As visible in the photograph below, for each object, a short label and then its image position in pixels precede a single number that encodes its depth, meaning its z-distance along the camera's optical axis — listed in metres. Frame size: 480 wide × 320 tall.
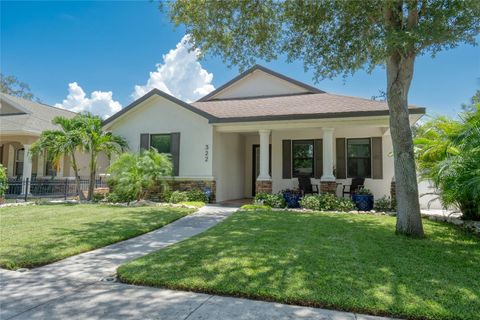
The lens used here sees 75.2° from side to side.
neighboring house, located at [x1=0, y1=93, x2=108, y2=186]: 15.74
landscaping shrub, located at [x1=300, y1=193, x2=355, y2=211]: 10.45
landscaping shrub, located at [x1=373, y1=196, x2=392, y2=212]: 10.61
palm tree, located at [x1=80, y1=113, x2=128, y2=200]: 12.40
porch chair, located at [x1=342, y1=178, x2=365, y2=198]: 11.77
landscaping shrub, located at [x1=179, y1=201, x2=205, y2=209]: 10.97
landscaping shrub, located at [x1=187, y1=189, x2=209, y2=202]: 12.12
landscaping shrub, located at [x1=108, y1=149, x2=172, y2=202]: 11.35
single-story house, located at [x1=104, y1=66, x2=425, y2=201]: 11.58
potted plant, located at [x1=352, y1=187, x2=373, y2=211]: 10.71
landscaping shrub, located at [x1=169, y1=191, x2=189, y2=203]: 11.95
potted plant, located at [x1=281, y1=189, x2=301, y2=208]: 11.21
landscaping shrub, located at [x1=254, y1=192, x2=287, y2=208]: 11.02
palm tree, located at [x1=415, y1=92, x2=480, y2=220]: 6.29
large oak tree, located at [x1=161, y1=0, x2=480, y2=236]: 6.13
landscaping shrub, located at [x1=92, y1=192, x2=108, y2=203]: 12.80
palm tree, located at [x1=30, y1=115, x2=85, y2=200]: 12.09
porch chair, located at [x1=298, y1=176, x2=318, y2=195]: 12.30
